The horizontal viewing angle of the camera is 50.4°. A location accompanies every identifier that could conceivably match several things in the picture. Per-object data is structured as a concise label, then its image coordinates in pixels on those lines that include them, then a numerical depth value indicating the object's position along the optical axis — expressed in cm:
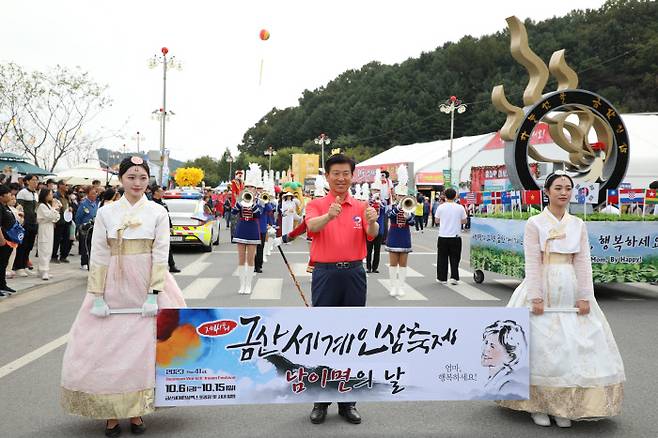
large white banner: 466
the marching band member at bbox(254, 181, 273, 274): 1312
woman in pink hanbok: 454
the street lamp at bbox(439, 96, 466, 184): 4215
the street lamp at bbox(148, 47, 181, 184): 3572
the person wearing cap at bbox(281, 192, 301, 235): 2234
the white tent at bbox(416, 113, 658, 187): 2569
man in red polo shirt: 514
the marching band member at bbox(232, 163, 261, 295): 1195
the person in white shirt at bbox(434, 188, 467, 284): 1322
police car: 1964
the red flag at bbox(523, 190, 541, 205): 1216
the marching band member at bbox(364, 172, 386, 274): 1410
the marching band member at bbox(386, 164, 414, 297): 1204
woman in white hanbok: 481
